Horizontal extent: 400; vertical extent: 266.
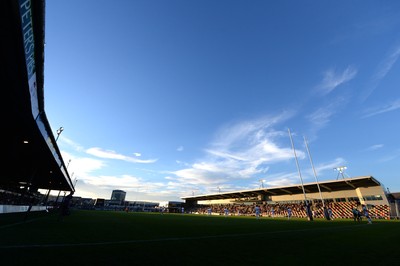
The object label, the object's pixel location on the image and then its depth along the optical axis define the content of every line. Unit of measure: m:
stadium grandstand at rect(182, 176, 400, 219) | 39.91
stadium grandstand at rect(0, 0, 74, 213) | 6.76
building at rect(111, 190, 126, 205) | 135.11
